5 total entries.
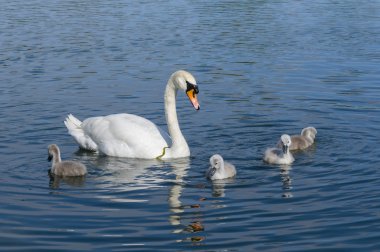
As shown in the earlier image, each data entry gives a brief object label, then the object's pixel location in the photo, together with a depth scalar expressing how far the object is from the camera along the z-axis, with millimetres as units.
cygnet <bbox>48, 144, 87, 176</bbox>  14055
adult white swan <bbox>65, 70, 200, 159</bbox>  15516
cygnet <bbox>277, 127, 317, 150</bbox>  15922
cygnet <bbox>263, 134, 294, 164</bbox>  14617
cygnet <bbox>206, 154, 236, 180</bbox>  13609
